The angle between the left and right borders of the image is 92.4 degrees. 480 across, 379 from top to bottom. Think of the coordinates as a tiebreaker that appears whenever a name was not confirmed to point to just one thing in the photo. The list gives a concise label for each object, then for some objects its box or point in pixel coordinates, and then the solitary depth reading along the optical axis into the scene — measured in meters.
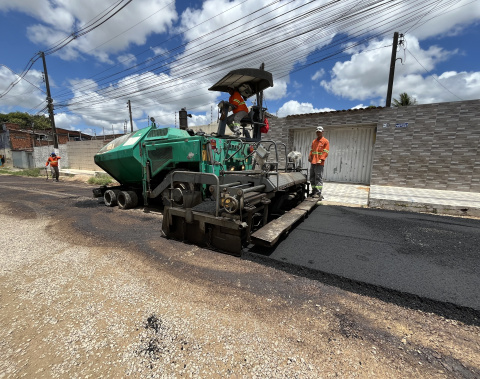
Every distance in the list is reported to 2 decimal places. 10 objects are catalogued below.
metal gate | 9.27
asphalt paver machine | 3.21
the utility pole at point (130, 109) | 26.92
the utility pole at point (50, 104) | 16.42
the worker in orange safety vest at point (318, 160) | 6.45
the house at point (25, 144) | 22.72
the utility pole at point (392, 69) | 9.44
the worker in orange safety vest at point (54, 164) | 12.95
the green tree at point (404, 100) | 18.98
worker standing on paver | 4.74
